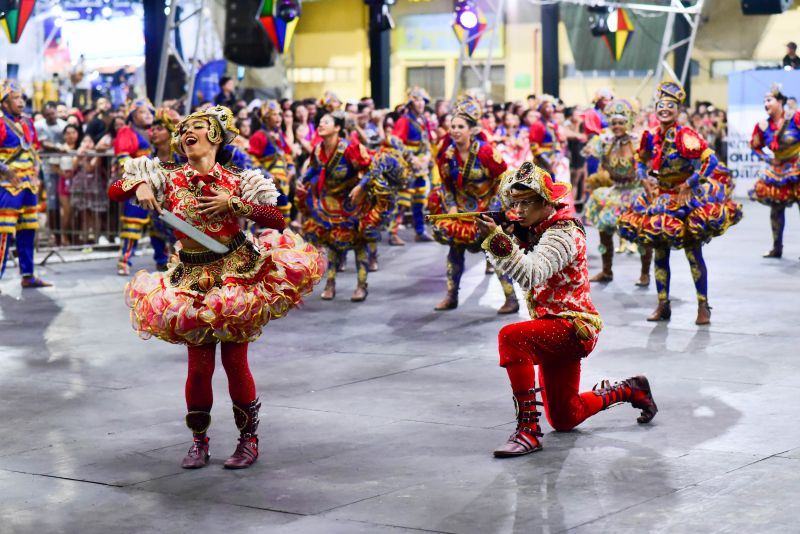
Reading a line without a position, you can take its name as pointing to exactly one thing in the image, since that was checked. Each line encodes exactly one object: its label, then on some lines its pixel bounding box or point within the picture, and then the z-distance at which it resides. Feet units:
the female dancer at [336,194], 38.86
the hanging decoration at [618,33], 94.02
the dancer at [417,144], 59.67
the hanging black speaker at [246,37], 71.92
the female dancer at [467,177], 37.01
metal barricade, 53.42
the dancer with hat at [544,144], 63.72
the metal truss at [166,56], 56.39
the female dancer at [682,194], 33.19
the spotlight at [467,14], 75.25
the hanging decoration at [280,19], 63.93
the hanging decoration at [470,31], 75.21
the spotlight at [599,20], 92.39
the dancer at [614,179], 42.06
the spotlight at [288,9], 63.72
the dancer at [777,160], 49.01
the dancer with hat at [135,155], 47.75
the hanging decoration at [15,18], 54.39
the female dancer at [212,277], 20.39
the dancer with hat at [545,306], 20.88
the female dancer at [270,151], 50.34
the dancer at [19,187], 41.57
